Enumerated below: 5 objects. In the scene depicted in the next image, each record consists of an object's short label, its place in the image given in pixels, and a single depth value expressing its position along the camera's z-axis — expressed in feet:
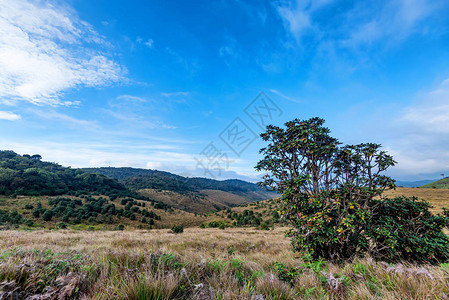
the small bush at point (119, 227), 102.65
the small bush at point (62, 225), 88.12
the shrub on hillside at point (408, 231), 17.47
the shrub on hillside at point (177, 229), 70.13
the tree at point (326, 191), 18.95
